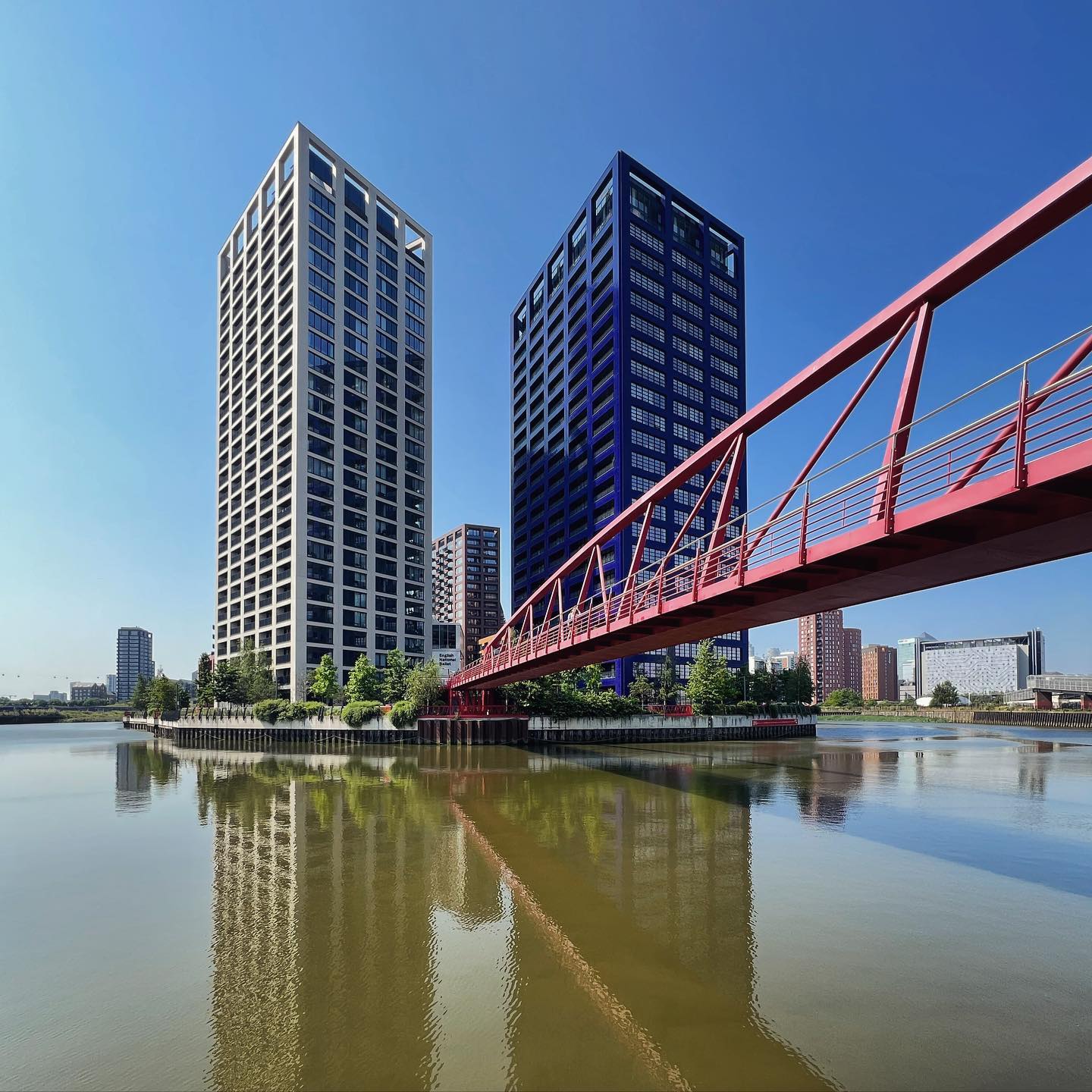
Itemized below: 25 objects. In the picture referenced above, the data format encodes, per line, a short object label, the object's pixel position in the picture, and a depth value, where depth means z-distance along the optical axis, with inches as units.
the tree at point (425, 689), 2252.7
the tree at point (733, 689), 2837.1
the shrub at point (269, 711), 2294.5
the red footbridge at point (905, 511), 443.2
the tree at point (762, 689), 3221.0
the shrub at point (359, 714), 2159.2
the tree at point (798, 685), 3762.3
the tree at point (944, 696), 6018.7
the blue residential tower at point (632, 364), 3476.9
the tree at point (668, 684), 3115.2
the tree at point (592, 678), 2812.7
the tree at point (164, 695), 3393.2
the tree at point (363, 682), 2719.0
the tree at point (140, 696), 4402.1
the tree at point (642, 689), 2925.7
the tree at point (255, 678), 2837.1
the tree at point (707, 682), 2792.8
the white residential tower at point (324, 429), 3201.3
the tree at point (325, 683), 2795.3
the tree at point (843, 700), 6523.1
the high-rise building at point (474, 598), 7578.7
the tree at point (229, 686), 2792.8
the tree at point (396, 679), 2576.3
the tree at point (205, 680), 3031.5
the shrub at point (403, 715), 2139.5
